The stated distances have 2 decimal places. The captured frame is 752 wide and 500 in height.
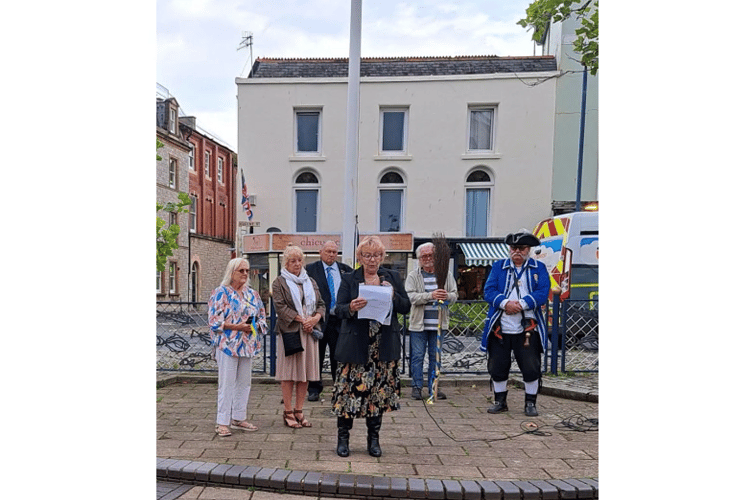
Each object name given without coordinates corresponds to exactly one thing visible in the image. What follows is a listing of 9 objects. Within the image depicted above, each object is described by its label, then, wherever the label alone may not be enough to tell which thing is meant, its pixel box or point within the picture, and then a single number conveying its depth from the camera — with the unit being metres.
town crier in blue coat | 5.83
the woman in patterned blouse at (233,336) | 4.98
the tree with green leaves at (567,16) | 6.38
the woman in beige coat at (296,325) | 5.24
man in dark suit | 6.12
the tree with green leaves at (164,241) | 8.30
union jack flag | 18.48
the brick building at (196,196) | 28.88
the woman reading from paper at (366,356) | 4.38
